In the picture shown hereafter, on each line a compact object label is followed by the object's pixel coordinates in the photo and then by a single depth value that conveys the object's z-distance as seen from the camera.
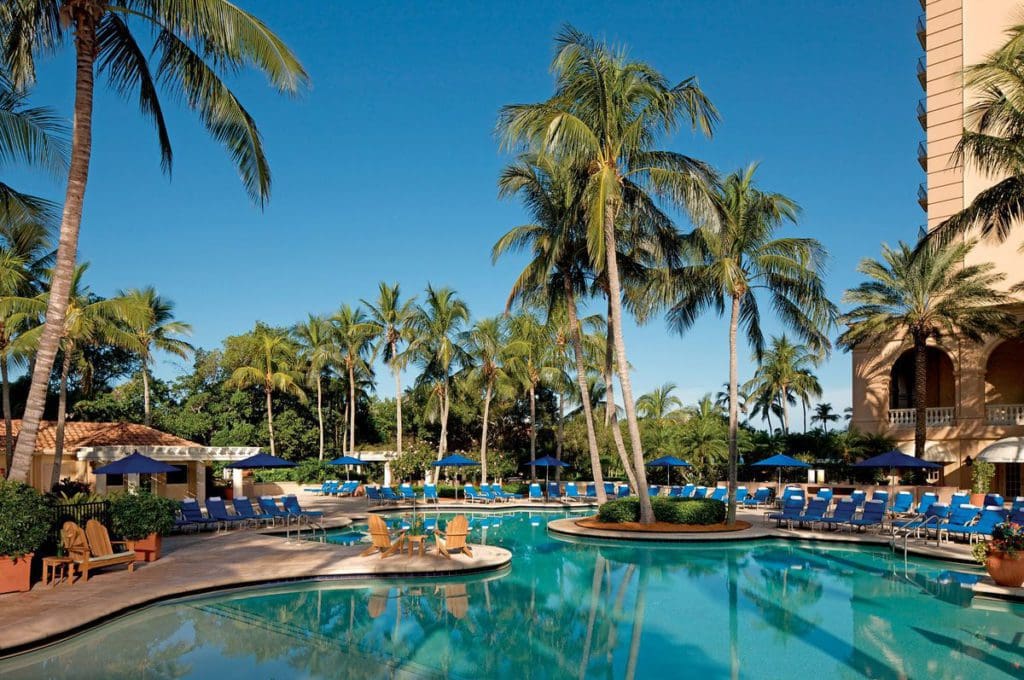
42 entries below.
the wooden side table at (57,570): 11.88
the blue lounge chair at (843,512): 20.39
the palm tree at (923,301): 27.88
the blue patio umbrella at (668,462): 29.27
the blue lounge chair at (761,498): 29.06
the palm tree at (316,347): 42.03
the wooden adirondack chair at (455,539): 15.55
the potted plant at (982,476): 26.33
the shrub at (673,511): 20.98
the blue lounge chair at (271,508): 20.95
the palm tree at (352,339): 42.41
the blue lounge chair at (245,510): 20.77
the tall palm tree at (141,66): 11.54
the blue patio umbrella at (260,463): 23.41
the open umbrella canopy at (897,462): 24.27
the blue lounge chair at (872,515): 19.84
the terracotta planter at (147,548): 14.43
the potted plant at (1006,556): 12.68
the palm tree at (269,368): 41.59
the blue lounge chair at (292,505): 20.94
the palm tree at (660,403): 51.56
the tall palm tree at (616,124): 19.31
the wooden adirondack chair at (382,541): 15.43
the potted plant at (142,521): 14.30
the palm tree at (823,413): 61.66
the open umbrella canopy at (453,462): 28.08
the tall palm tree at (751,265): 20.78
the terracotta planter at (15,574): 11.00
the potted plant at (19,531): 10.84
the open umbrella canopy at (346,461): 31.20
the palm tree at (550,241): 22.88
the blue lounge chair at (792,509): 21.56
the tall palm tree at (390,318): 38.09
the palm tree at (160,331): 34.62
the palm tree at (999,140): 15.69
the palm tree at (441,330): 35.53
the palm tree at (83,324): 21.38
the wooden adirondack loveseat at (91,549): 12.30
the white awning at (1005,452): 21.94
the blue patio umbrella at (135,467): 20.09
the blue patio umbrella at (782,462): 28.09
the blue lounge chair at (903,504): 22.47
